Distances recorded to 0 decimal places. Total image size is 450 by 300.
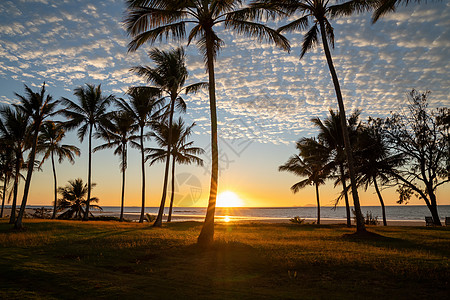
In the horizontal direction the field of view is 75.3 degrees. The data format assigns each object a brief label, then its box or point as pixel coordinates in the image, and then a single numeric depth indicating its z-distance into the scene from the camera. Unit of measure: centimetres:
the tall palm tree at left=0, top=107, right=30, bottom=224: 2058
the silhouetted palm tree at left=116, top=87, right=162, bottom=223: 2423
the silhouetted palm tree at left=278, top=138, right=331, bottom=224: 2461
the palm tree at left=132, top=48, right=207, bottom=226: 2045
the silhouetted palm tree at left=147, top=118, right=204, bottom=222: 2697
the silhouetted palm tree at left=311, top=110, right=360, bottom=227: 2349
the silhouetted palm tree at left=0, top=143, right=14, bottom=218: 2721
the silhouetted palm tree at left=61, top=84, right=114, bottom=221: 2592
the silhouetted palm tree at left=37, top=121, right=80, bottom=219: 2783
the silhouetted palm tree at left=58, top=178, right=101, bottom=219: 3456
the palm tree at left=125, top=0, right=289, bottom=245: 1107
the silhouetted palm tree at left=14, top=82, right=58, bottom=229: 1792
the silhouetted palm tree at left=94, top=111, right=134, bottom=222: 2650
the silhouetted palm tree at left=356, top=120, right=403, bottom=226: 2277
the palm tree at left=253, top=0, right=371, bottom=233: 1434
